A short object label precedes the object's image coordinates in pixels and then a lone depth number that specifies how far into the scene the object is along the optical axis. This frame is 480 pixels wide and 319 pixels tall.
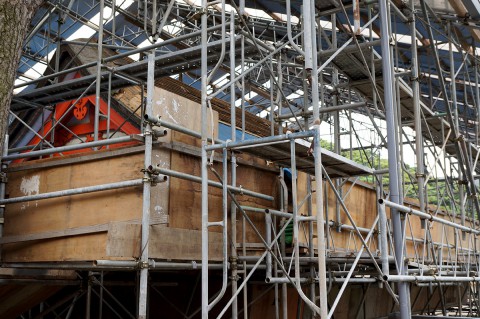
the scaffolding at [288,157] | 5.71
